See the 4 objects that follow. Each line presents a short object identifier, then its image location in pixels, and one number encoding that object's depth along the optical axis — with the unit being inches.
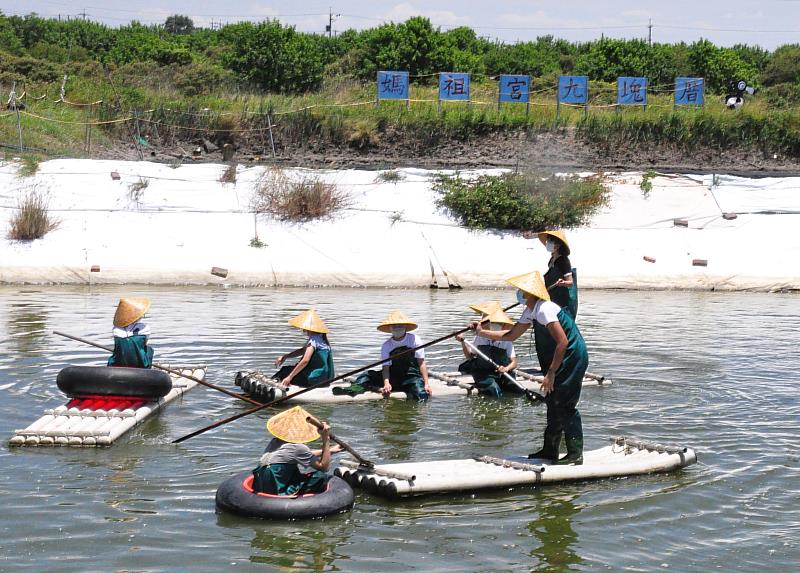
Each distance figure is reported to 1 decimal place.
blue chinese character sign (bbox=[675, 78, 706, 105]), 1223.5
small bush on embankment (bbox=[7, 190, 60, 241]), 868.0
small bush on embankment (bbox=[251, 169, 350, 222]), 938.1
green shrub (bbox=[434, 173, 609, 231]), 938.1
